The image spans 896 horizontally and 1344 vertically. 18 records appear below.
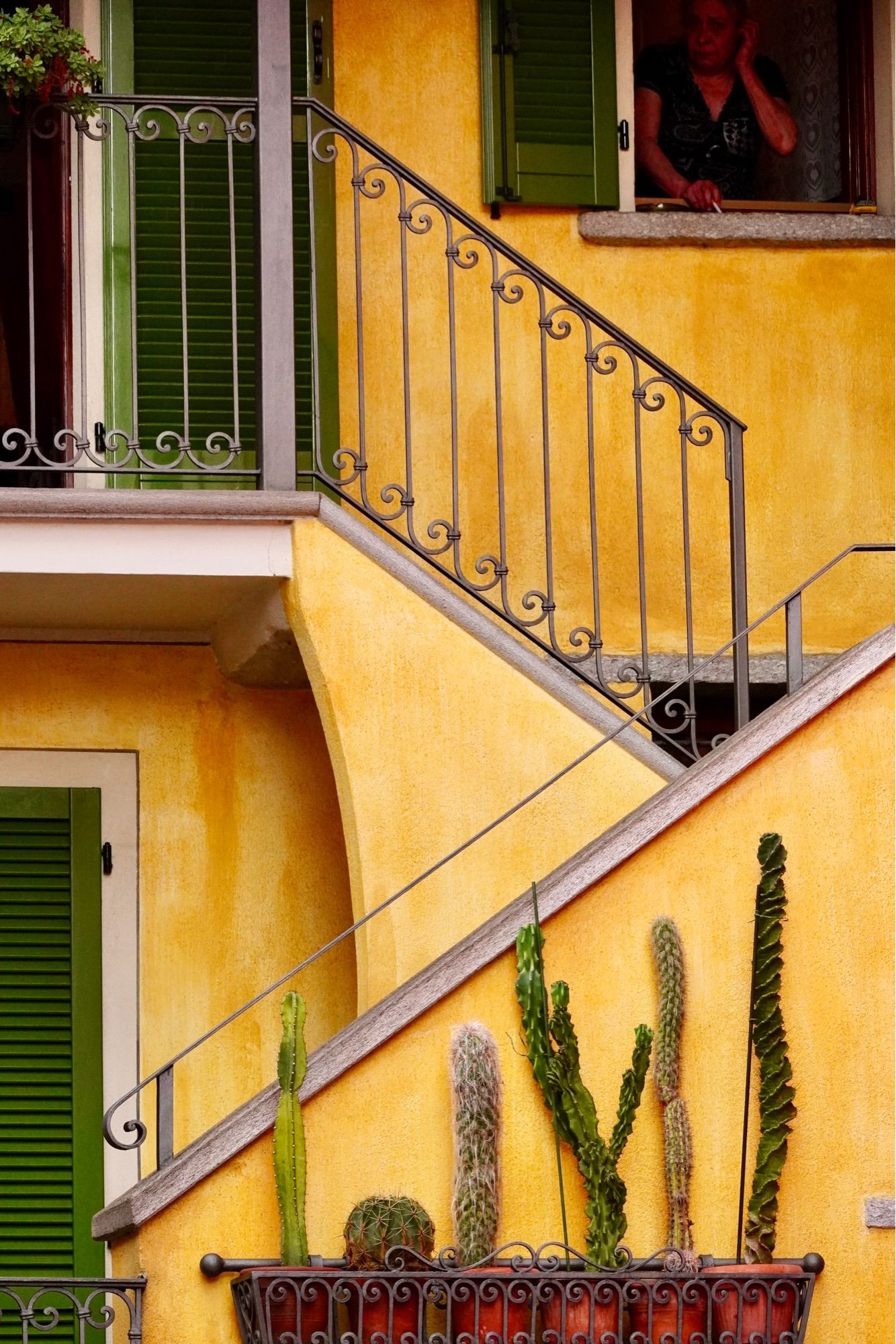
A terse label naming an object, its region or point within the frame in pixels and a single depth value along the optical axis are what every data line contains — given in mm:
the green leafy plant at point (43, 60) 14586
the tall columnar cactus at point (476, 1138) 12352
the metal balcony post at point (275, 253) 14758
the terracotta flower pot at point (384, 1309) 11992
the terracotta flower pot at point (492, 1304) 12086
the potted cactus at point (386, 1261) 12008
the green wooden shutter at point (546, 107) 17719
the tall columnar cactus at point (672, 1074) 12648
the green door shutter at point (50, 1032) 15492
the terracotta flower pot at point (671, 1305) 12211
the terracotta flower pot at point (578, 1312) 12109
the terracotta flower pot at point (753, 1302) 12211
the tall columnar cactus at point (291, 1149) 12141
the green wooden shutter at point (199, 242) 16750
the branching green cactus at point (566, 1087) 12516
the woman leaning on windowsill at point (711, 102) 18781
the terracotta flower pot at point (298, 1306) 11961
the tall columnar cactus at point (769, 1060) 12617
